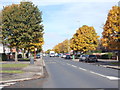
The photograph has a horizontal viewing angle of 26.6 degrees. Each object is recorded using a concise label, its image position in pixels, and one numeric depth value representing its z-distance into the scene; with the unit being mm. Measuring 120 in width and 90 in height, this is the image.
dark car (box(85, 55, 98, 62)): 48562
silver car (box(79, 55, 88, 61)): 51325
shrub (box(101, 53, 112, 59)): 60138
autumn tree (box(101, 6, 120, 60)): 37819
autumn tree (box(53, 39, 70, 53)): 152000
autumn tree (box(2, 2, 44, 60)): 44062
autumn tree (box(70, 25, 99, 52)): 73938
